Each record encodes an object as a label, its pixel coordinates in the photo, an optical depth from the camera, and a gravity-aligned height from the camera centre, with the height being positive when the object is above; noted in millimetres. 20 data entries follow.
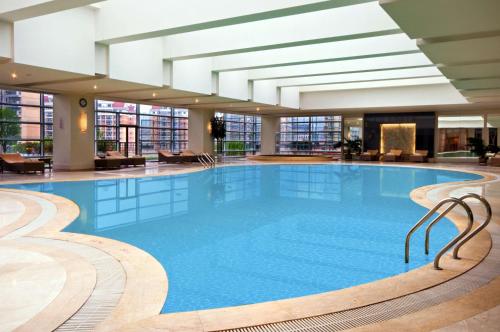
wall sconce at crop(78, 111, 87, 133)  17148 +760
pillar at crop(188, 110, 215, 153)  24219 +623
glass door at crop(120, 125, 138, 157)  21844 +57
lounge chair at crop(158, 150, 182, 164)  22494 -869
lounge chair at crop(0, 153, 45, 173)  14938 -845
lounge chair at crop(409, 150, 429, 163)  26031 -777
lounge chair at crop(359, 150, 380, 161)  27341 -790
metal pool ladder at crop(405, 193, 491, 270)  4430 -855
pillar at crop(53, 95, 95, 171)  16719 +299
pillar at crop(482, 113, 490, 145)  25625 +788
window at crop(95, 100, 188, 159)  21484 +733
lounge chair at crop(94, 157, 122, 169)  17761 -931
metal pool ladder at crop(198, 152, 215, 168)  21100 -999
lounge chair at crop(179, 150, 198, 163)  22859 -779
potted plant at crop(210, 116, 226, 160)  24594 +872
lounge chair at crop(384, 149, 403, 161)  26547 -691
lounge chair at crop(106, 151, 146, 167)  19078 -840
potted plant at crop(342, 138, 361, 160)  27934 -229
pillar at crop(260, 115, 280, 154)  31438 +648
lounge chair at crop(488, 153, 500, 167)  22188 -828
